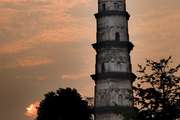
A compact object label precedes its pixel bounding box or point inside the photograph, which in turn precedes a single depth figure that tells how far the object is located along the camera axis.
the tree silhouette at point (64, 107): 67.50
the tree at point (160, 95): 36.06
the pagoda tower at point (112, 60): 64.31
